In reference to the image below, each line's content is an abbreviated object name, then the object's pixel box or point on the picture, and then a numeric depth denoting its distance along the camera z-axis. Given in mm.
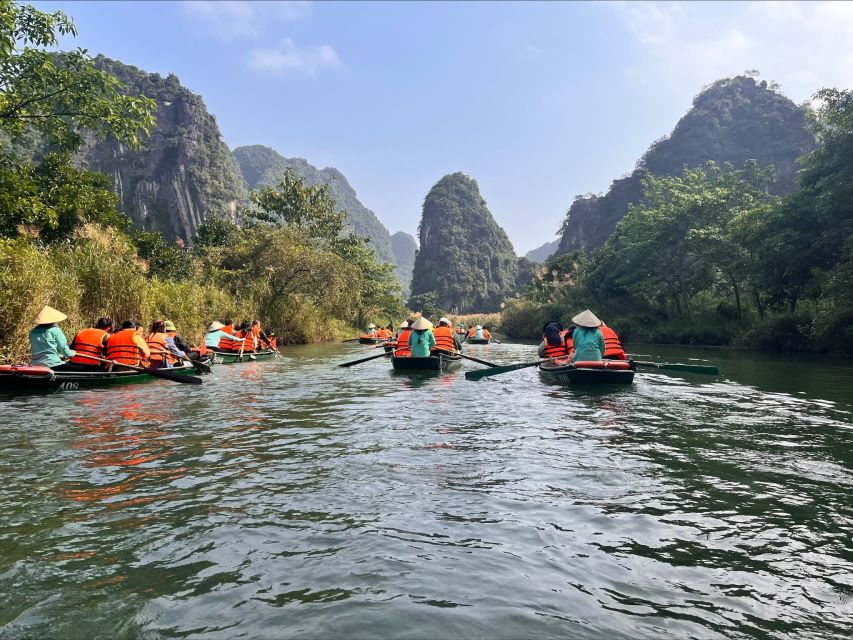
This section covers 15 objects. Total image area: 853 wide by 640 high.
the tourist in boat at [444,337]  14547
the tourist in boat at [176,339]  13794
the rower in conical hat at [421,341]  13953
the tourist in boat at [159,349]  11945
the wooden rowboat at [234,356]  16812
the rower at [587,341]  10766
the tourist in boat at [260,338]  19047
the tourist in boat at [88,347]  10297
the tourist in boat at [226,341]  17547
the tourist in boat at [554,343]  12623
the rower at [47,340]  9727
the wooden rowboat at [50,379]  9344
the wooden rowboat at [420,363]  13789
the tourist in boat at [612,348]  11562
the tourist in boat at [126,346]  10868
